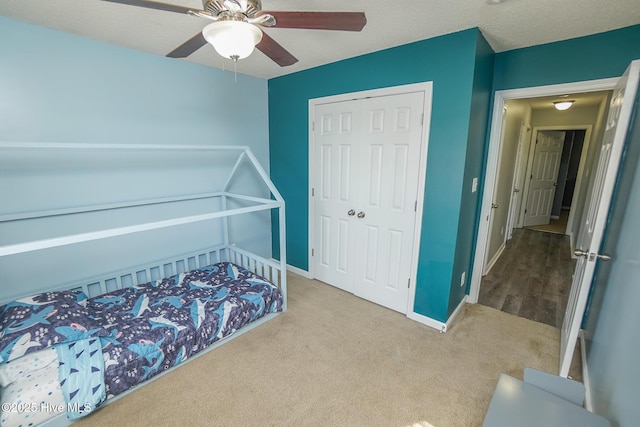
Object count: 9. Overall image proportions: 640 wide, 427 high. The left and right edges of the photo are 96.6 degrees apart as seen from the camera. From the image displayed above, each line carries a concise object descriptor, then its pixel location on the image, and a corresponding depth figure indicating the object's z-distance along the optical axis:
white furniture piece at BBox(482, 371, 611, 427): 1.17
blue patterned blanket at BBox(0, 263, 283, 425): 1.58
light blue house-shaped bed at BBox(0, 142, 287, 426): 1.59
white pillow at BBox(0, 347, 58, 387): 1.47
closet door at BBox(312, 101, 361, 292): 2.83
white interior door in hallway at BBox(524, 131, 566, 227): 5.45
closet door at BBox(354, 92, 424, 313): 2.43
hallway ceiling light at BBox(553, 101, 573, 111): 4.09
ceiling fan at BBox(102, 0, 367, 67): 1.19
